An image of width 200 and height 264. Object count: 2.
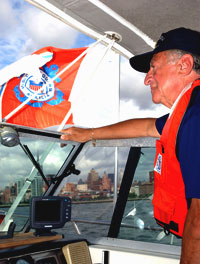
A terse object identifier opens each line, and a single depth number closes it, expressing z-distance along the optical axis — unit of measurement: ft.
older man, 3.31
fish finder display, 7.26
